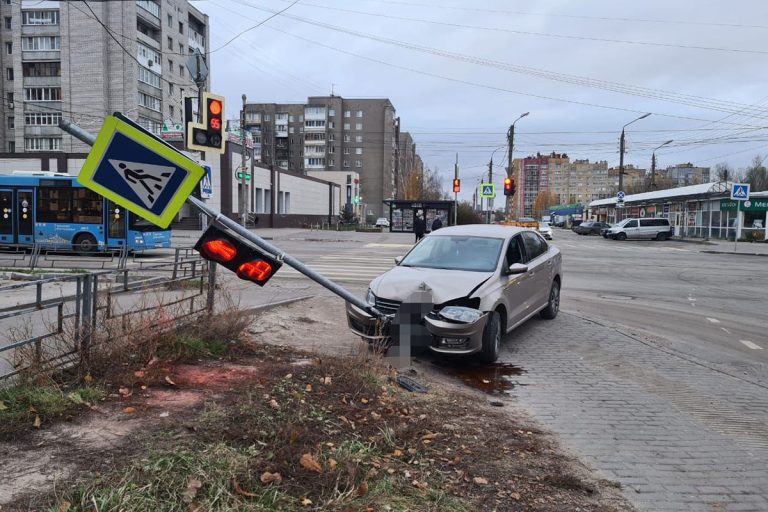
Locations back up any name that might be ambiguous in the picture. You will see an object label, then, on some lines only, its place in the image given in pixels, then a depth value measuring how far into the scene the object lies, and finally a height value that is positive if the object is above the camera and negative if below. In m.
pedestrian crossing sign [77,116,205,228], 4.27 +0.38
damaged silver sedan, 6.46 -0.78
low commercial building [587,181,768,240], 41.53 +1.44
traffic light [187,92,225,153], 11.59 +1.90
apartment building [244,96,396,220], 112.12 +16.97
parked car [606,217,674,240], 46.12 -0.09
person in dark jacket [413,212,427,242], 29.59 -0.03
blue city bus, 21.00 +0.23
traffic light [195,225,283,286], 4.65 -0.26
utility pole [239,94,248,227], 25.99 +2.33
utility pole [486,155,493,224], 31.03 +1.19
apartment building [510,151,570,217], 154.88 +14.22
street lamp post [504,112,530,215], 34.94 +5.32
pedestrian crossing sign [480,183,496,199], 31.64 +1.96
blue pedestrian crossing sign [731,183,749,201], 30.66 +2.05
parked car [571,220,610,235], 57.85 -0.04
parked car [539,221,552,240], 45.16 -0.40
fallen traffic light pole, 4.72 -0.14
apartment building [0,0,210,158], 61.62 +16.93
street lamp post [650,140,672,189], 60.97 +7.28
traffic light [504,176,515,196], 30.91 +2.19
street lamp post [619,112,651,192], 50.00 +6.53
